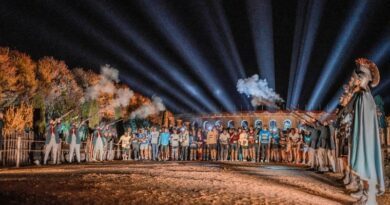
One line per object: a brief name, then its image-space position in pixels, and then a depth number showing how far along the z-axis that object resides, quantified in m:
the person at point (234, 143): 24.91
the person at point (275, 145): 25.19
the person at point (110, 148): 25.95
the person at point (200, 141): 26.42
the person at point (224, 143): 25.23
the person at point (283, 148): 25.75
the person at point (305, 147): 23.69
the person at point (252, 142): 24.83
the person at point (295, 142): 24.73
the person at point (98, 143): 23.72
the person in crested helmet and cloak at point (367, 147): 7.17
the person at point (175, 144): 25.09
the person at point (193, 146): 26.22
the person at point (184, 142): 25.17
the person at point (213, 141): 25.31
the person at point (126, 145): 26.72
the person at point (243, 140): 24.66
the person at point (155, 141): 25.30
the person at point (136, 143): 26.31
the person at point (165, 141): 25.11
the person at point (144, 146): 25.91
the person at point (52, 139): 19.62
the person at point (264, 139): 24.36
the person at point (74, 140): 21.39
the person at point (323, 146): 15.52
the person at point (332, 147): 15.56
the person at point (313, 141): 16.56
